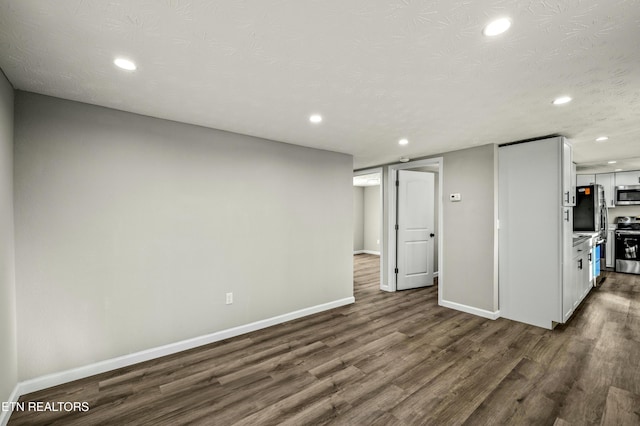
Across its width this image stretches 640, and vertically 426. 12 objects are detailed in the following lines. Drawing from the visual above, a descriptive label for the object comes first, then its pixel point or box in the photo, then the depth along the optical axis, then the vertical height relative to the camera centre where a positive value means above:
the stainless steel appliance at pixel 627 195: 6.16 +0.36
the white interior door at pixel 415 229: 5.09 -0.34
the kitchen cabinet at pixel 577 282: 3.51 -1.01
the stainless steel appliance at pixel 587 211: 4.77 +0.00
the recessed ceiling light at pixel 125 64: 1.75 +0.96
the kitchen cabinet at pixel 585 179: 6.73 +0.78
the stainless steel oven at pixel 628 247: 5.97 -0.78
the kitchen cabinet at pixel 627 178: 6.20 +0.74
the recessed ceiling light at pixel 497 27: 1.36 +0.93
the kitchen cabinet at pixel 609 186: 6.46 +0.58
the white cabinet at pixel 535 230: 3.36 -0.25
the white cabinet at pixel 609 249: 6.34 -0.88
